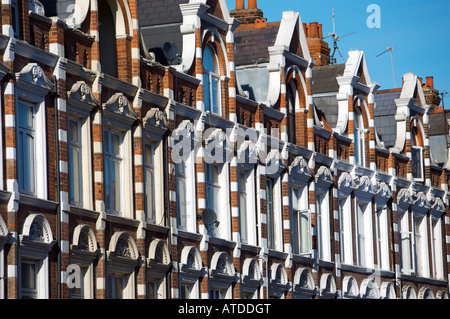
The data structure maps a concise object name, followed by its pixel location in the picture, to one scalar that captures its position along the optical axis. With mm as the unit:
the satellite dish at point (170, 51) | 36688
